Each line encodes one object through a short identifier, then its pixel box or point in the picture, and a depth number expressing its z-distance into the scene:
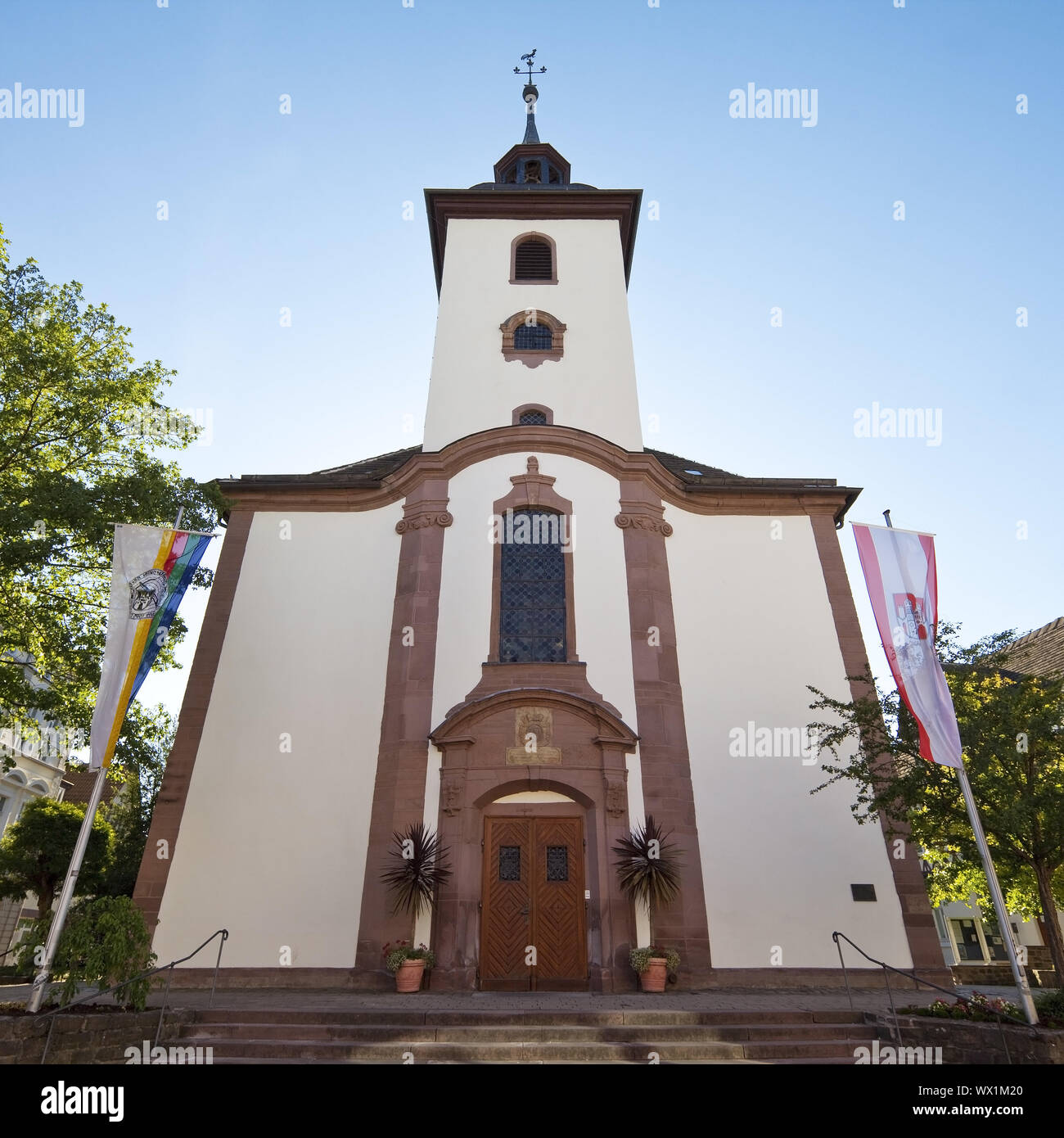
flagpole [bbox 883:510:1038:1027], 8.21
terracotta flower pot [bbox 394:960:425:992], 12.00
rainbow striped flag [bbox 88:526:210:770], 10.66
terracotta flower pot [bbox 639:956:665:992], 12.04
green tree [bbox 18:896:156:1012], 8.77
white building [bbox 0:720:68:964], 29.27
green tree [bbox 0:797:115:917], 22.95
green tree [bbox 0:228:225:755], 12.82
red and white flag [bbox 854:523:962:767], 10.20
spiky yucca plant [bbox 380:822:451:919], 12.82
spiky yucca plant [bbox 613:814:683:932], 12.90
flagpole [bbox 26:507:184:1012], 8.43
